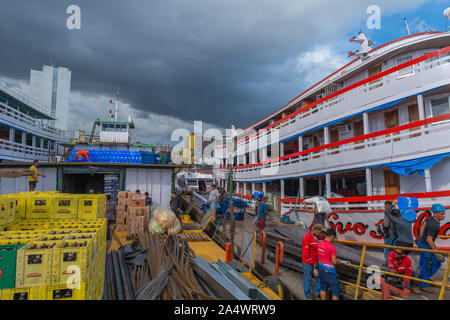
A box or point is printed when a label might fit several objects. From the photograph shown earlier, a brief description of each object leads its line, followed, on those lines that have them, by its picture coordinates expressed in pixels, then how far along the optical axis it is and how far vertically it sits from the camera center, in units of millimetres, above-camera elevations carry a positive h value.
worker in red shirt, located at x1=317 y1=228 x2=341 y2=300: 4270 -1685
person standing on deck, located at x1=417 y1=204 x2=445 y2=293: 4926 -1469
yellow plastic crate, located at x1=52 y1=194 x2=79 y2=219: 6359 -849
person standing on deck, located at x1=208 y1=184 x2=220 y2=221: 11500 -1065
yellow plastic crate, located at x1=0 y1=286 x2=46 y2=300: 2973 -1561
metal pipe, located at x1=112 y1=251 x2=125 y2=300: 4845 -2449
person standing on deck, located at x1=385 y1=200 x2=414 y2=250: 5357 -1254
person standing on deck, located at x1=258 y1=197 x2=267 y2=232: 8973 -1485
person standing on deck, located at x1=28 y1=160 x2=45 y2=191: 9320 -101
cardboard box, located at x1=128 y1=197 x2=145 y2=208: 10812 -1178
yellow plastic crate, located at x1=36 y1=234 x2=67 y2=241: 3803 -1024
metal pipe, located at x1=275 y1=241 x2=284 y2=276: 5841 -2119
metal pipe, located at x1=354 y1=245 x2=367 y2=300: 4434 -2139
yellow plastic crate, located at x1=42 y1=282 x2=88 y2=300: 3084 -1604
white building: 52000 +22707
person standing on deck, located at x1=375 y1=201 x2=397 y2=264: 5695 -1409
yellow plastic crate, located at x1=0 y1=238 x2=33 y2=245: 3534 -1018
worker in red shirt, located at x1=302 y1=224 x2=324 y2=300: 4743 -1697
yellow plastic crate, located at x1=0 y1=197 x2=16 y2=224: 5242 -766
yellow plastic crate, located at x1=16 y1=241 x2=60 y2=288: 3028 -1226
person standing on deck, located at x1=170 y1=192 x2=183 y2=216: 12938 -1535
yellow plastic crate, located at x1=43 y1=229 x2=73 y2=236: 4254 -1035
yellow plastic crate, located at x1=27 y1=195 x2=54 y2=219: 6250 -825
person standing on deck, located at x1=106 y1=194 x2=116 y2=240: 12558 -1862
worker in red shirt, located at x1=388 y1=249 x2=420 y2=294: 4867 -1904
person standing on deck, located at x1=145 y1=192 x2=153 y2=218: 12597 -1317
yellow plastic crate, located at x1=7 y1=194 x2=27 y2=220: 6137 -814
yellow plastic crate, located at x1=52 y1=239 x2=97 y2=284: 3129 -1223
